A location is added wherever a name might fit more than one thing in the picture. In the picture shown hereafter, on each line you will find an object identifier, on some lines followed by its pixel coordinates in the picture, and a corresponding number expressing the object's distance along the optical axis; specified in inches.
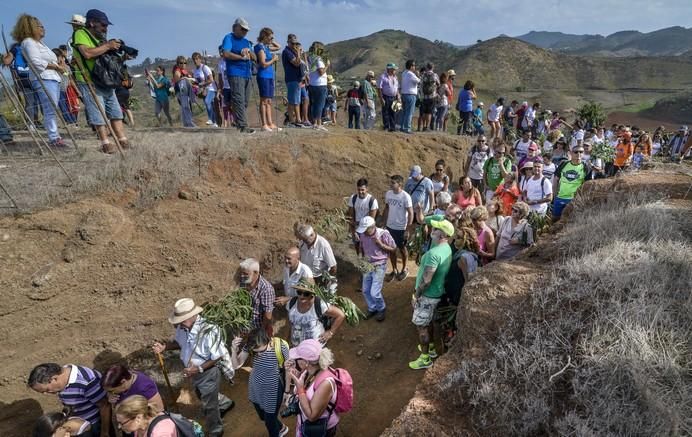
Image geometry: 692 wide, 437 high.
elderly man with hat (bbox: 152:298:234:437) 169.2
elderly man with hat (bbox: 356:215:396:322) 242.7
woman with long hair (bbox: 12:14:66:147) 249.6
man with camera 242.1
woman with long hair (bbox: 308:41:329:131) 372.8
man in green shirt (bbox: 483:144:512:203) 324.2
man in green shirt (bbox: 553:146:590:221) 282.8
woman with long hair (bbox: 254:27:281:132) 323.9
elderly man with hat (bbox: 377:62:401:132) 426.3
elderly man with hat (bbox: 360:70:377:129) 464.1
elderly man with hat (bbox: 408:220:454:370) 190.9
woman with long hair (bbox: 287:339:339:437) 133.1
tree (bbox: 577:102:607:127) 984.3
